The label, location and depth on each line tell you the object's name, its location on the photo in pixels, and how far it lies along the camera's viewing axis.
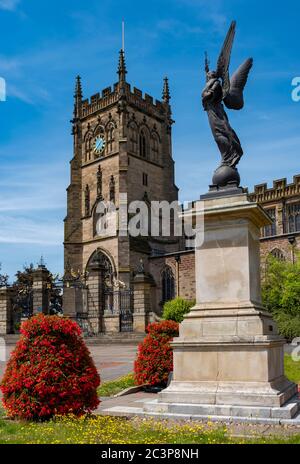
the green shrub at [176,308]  31.97
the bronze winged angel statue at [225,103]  9.29
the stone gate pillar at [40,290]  35.22
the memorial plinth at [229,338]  7.67
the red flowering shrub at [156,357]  11.61
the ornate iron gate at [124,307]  31.22
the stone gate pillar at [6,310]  36.19
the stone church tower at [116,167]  54.91
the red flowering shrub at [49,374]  7.73
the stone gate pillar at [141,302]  29.52
